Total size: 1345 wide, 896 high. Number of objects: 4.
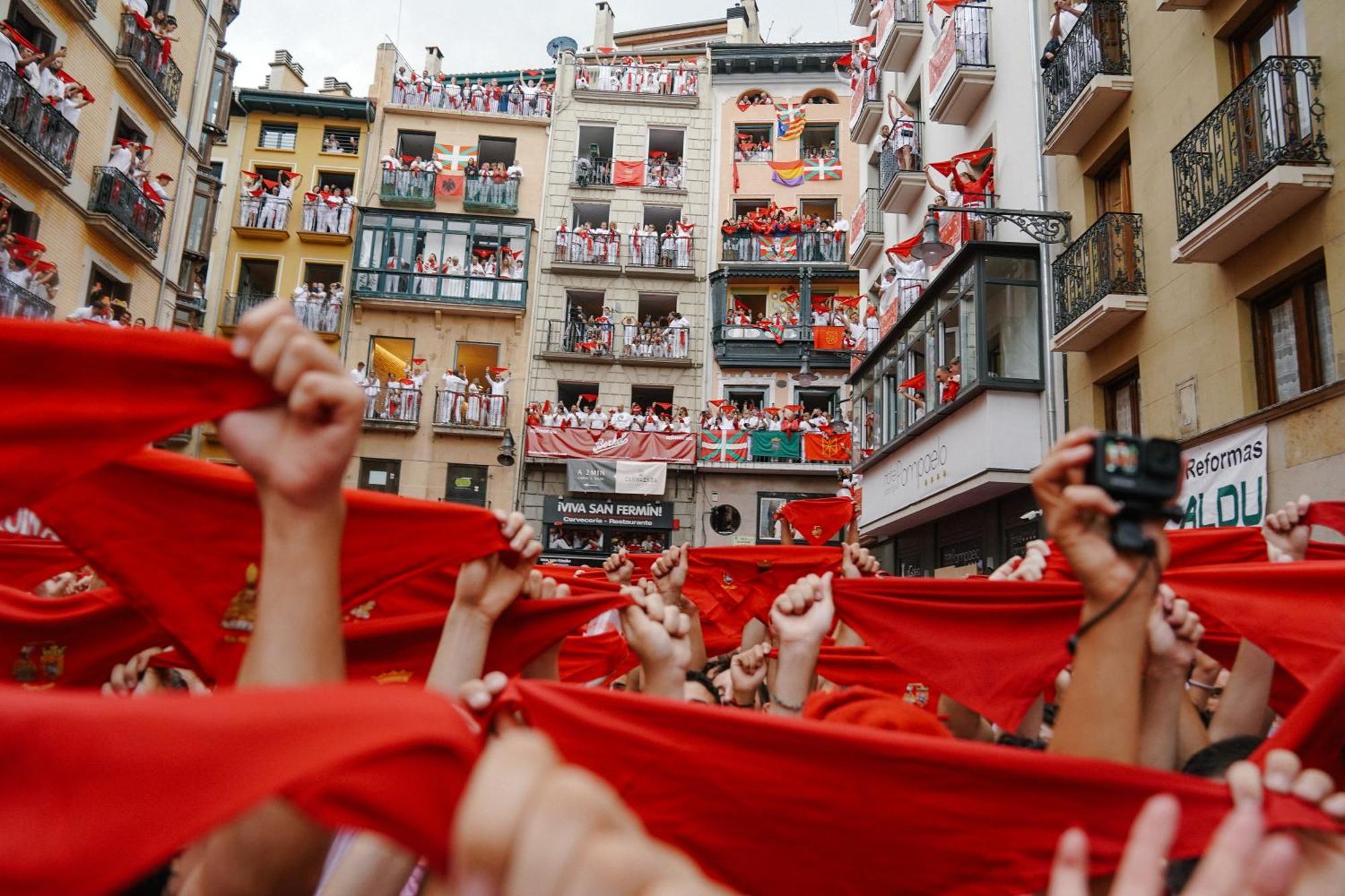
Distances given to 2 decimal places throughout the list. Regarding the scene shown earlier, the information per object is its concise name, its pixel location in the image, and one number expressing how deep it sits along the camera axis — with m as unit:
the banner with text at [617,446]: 29.17
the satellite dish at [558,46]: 38.58
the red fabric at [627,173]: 32.75
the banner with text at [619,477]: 28.97
